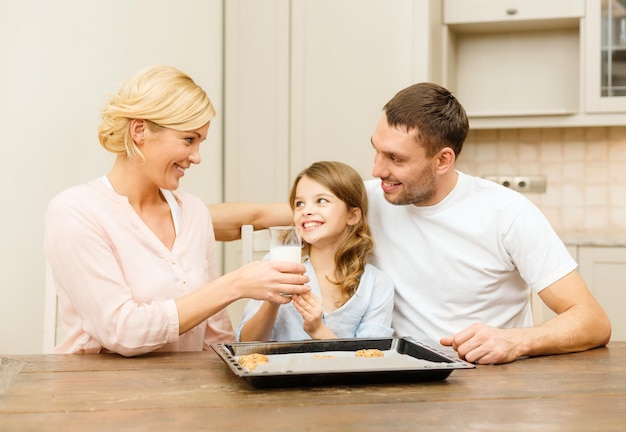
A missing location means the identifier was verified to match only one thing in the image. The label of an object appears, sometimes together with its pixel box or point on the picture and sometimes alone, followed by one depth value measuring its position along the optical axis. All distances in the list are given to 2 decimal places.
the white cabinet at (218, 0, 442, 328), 3.71
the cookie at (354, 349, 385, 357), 1.60
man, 2.06
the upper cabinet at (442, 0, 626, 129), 3.86
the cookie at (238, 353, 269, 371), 1.46
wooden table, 1.19
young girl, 1.98
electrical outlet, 4.23
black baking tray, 1.39
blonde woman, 1.72
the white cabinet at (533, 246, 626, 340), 3.63
